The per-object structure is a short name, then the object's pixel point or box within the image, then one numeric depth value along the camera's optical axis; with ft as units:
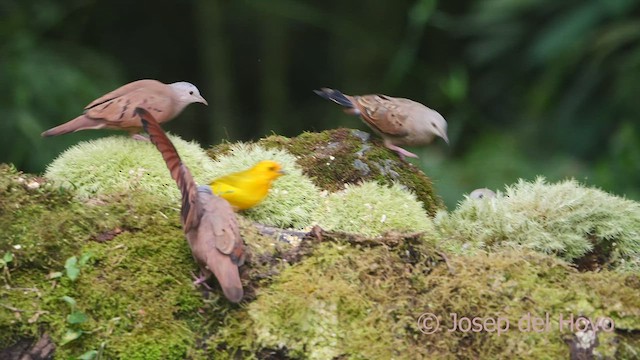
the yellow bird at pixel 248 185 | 28.76
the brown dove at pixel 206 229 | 23.53
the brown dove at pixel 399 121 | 35.35
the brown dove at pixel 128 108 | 30.86
